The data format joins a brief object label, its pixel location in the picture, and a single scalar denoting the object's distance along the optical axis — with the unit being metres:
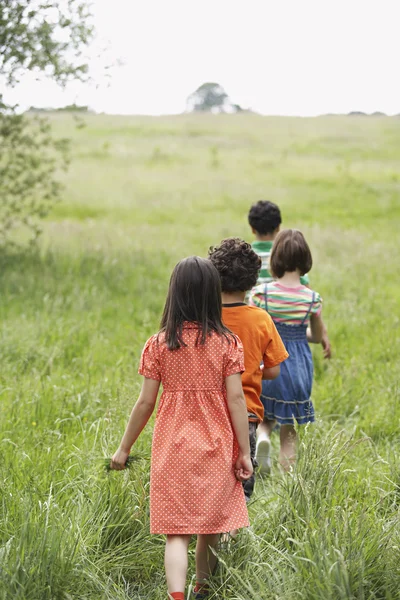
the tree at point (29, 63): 10.33
